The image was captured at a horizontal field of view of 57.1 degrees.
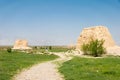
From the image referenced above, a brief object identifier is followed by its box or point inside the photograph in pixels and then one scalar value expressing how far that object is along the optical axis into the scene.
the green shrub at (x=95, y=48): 27.36
